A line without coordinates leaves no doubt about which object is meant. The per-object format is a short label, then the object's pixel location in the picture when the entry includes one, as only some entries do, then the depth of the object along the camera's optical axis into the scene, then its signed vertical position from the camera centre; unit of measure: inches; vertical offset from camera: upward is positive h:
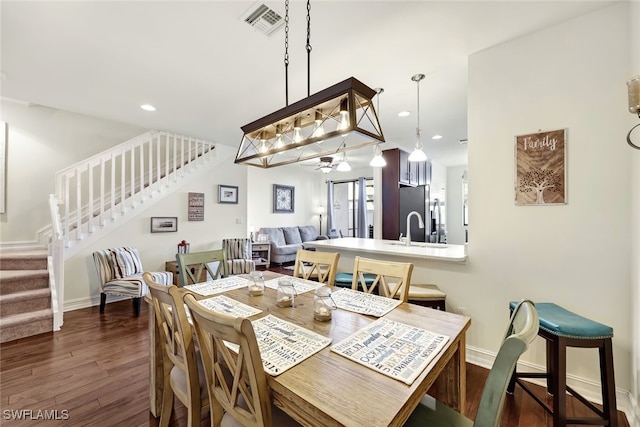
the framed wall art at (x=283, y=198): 302.8 +20.5
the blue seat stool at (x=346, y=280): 104.4 -25.4
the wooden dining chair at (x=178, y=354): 46.1 -26.3
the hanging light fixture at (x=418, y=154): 111.8 +26.5
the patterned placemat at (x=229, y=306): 58.5 -21.4
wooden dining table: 30.1 -21.9
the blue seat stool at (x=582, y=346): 58.2 -32.4
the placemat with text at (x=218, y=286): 75.1 -21.1
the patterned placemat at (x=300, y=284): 77.0 -21.2
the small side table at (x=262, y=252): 253.8 -36.4
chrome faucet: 126.1 -11.3
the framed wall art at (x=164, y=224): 174.4 -5.3
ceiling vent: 72.0 +56.2
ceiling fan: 218.5 +44.1
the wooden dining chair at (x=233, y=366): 32.7 -21.2
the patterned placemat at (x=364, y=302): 60.0 -21.4
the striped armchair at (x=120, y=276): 132.0 -31.9
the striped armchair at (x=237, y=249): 200.4 -25.3
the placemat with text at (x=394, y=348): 37.7 -21.7
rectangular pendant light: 55.2 +24.2
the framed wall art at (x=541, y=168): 77.3 +14.2
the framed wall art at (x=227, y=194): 210.8 +18.1
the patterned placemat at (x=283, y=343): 38.9 -21.5
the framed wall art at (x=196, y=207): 193.2 +6.7
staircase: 107.1 -34.2
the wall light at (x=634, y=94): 50.5 +23.1
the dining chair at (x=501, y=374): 28.8 -17.7
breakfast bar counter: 96.6 -14.3
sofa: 264.1 -25.6
